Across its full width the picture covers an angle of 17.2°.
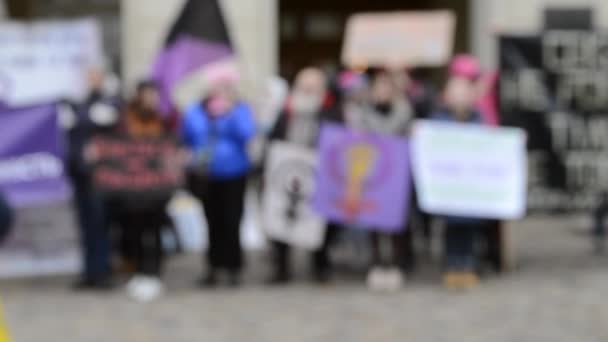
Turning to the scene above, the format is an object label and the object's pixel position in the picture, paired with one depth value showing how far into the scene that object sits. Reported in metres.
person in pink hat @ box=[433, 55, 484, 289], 14.48
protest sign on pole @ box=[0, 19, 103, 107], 15.96
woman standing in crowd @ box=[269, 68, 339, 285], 14.60
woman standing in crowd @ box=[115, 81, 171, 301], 14.30
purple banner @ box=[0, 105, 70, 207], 14.76
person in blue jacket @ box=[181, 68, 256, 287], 14.46
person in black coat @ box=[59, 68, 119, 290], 14.48
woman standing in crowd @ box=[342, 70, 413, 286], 14.55
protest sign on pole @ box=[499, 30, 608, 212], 15.84
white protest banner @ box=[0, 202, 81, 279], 15.75
